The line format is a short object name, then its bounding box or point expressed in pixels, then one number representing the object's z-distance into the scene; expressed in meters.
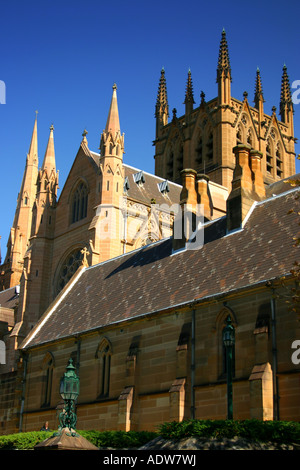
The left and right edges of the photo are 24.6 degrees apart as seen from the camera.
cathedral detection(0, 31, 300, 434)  24.72
